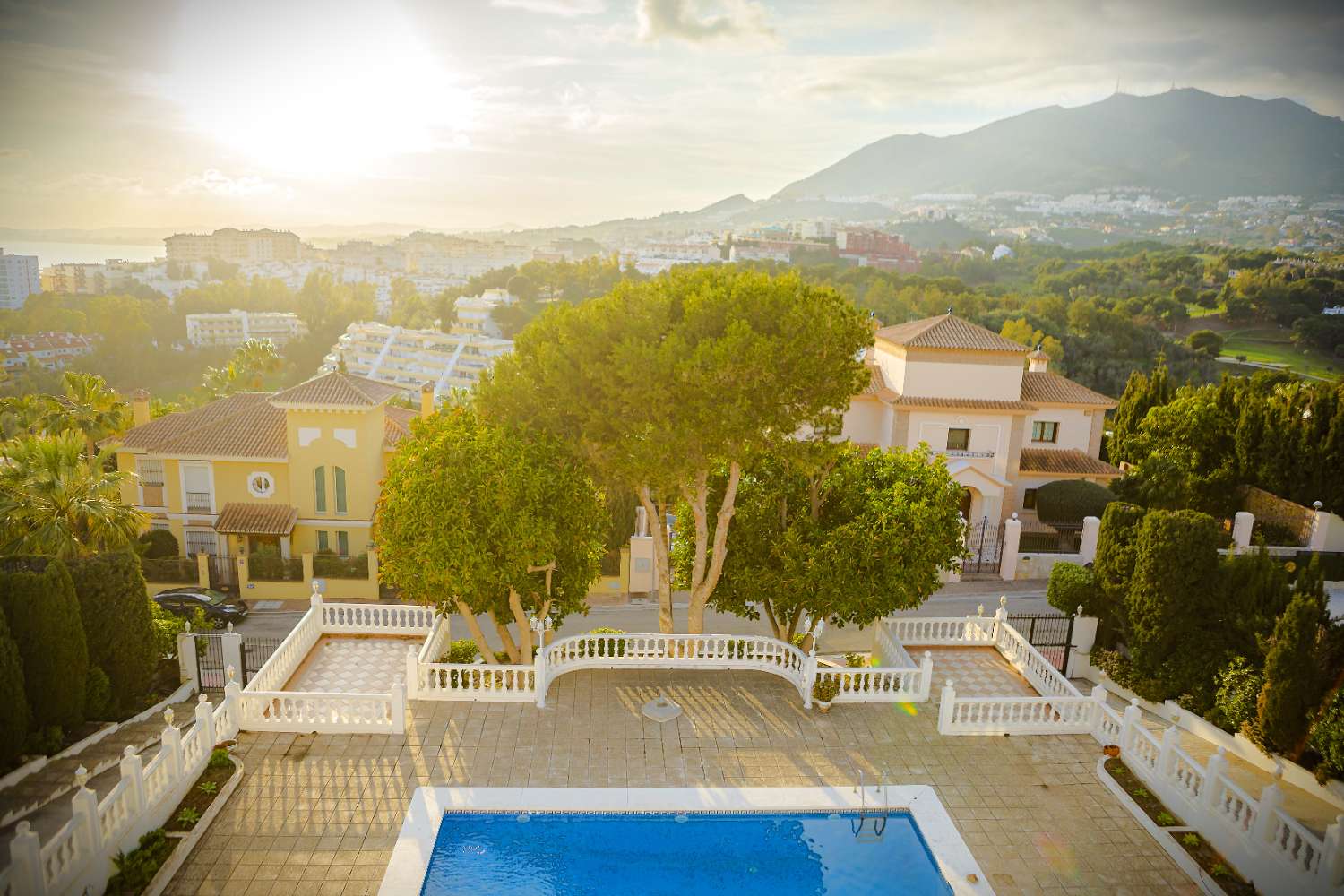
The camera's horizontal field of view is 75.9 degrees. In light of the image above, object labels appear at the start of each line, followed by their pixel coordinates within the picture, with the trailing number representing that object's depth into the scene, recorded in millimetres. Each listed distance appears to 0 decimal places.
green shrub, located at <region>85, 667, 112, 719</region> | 16328
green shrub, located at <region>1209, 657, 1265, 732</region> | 15117
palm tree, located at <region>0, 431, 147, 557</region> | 20562
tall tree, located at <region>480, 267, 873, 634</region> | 15109
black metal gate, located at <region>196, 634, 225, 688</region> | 18719
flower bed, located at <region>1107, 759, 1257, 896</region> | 11383
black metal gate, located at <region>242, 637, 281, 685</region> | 20500
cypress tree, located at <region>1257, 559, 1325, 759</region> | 13750
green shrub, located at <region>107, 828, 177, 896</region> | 10328
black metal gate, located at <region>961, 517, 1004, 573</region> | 28781
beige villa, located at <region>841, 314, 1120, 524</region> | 31531
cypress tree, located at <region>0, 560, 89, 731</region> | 14836
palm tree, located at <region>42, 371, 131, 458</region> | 30734
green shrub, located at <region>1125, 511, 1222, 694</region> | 16891
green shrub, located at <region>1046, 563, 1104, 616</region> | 19906
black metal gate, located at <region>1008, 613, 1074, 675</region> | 20078
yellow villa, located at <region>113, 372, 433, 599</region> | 27016
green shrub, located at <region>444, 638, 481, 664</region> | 18250
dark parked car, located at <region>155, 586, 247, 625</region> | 24969
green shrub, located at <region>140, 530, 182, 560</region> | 28562
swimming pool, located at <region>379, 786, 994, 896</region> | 11484
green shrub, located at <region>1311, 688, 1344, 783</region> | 12828
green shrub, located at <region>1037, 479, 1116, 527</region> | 30984
